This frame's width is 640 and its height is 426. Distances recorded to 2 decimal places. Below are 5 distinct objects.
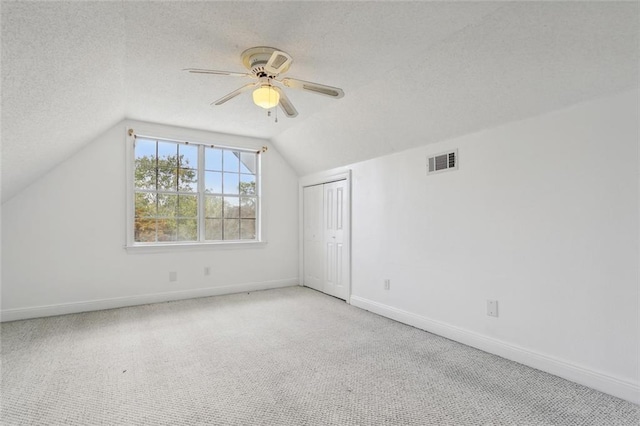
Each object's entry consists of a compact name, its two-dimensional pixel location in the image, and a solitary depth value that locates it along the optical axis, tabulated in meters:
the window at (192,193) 4.55
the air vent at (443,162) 3.24
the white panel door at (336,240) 4.66
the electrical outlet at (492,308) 2.86
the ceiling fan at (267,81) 2.38
